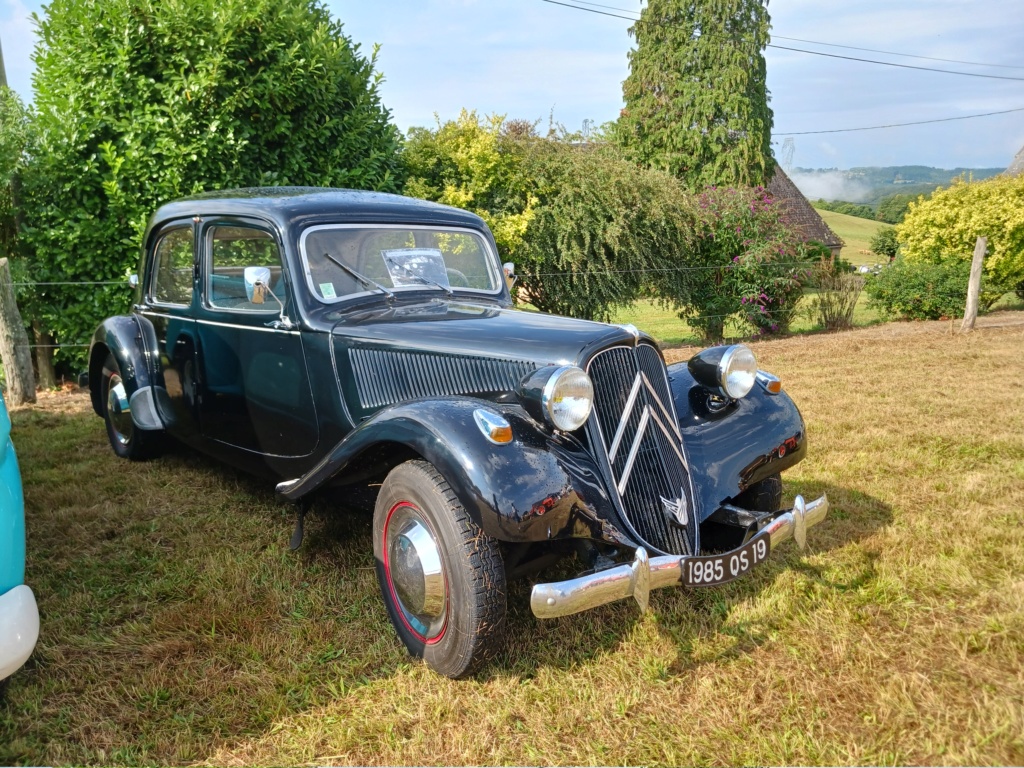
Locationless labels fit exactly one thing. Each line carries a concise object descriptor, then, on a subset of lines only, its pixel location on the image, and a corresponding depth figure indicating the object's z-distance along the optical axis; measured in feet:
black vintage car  7.95
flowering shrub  37.09
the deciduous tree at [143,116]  21.48
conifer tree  74.59
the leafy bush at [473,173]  28.68
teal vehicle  6.84
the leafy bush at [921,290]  43.96
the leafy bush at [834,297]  41.45
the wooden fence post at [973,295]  38.11
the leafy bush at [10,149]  21.65
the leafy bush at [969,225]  48.83
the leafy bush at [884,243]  117.62
